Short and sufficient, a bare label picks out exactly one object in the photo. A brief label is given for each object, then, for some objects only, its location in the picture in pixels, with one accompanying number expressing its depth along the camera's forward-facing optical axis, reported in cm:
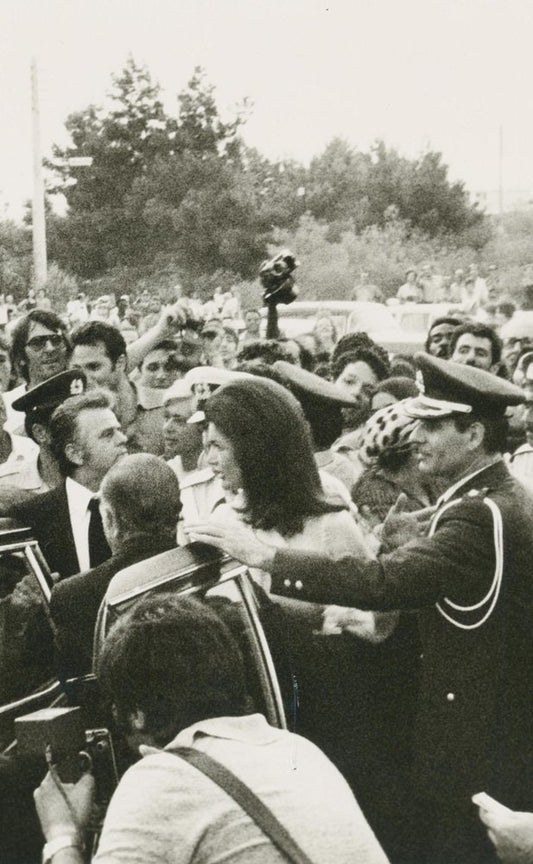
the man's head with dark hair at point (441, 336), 782
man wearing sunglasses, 641
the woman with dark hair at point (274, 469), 366
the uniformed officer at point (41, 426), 519
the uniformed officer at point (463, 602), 327
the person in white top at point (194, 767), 222
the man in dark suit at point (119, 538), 351
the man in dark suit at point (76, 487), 444
